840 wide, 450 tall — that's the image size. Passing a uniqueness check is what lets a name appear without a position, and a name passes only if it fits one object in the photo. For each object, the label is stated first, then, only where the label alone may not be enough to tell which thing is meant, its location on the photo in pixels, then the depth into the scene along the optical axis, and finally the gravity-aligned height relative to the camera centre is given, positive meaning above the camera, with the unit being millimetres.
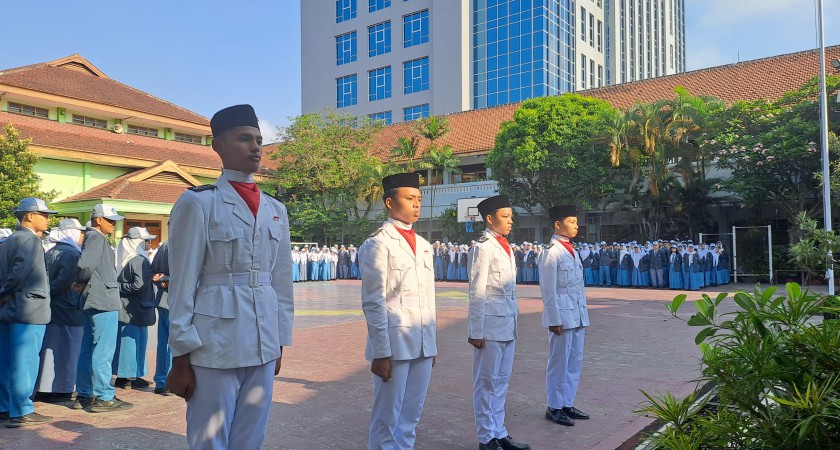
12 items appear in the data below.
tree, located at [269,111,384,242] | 32094 +3936
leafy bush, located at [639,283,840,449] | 1666 -415
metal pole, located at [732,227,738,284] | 21622 -710
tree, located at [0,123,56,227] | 21953 +2748
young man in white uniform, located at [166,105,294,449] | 2627 -260
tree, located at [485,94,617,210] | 24719 +3841
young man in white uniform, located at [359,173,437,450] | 3689 -455
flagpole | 16938 +2848
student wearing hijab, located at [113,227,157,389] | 6410 -776
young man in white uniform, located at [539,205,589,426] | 5266 -714
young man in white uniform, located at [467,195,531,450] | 4473 -653
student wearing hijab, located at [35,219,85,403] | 5820 -850
